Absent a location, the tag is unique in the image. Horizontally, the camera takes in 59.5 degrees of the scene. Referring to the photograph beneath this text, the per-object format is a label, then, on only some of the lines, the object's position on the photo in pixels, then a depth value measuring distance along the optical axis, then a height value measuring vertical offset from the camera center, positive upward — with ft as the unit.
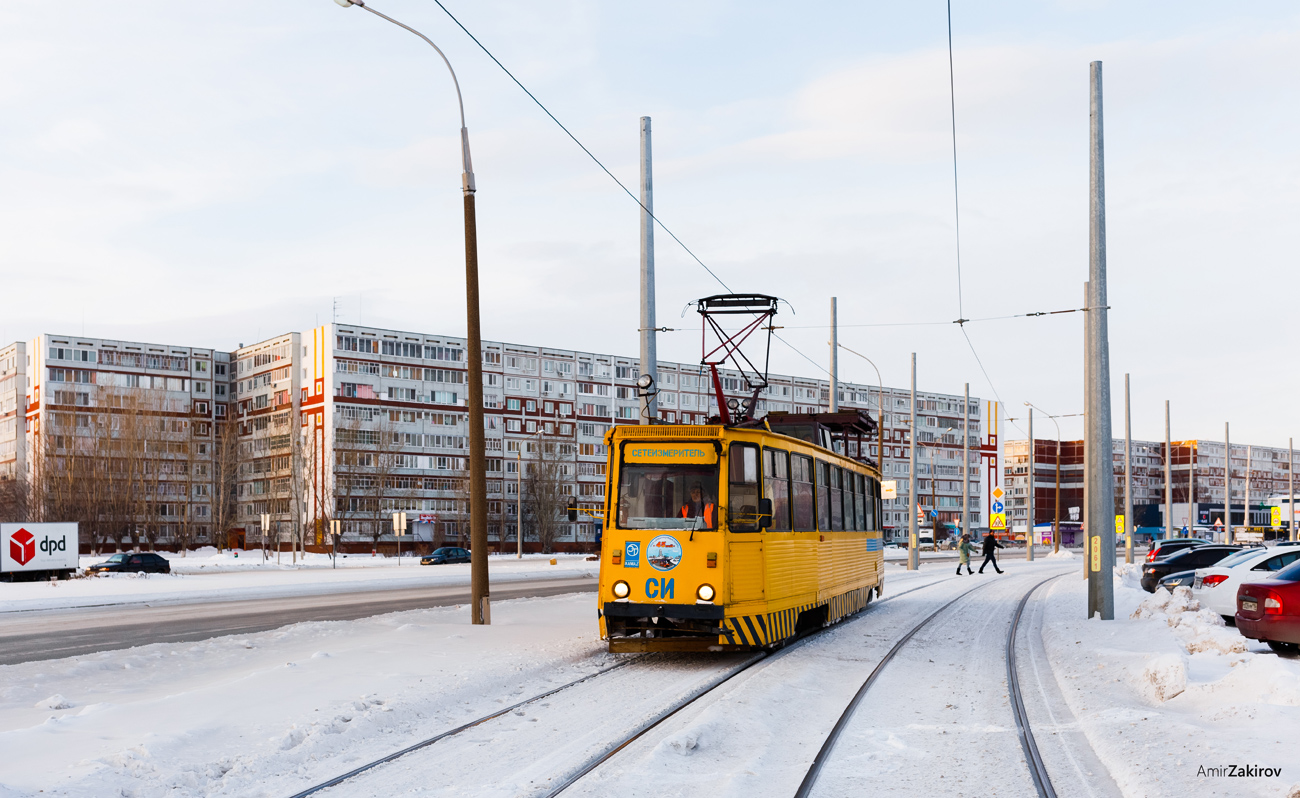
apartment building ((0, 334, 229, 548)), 260.83 +8.15
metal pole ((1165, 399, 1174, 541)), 195.42 -10.51
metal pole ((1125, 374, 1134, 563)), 157.69 -9.72
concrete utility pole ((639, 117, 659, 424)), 64.54 +10.16
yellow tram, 44.39 -3.30
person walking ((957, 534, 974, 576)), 134.10 -11.30
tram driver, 45.19 -1.93
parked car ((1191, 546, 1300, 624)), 63.46 -7.16
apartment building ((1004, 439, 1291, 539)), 622.95 -16.13
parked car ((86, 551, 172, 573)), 159.94 -14.50
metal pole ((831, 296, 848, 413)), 113.29 +10.29
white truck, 121.08 -9.47
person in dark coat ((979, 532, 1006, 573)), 135.74 -11.12
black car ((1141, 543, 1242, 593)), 97.19 -9.65
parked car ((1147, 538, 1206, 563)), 124.54 -10.59
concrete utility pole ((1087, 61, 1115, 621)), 62.18 +1.80
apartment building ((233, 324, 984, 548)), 309.42 +10.72
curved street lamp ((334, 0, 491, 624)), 57.31 +0.71
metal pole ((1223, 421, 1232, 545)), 206.06 -10.61
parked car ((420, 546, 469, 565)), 210.79 -17.85
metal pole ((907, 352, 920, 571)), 140.46 -7.31
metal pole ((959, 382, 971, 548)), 162.51 -4.44
